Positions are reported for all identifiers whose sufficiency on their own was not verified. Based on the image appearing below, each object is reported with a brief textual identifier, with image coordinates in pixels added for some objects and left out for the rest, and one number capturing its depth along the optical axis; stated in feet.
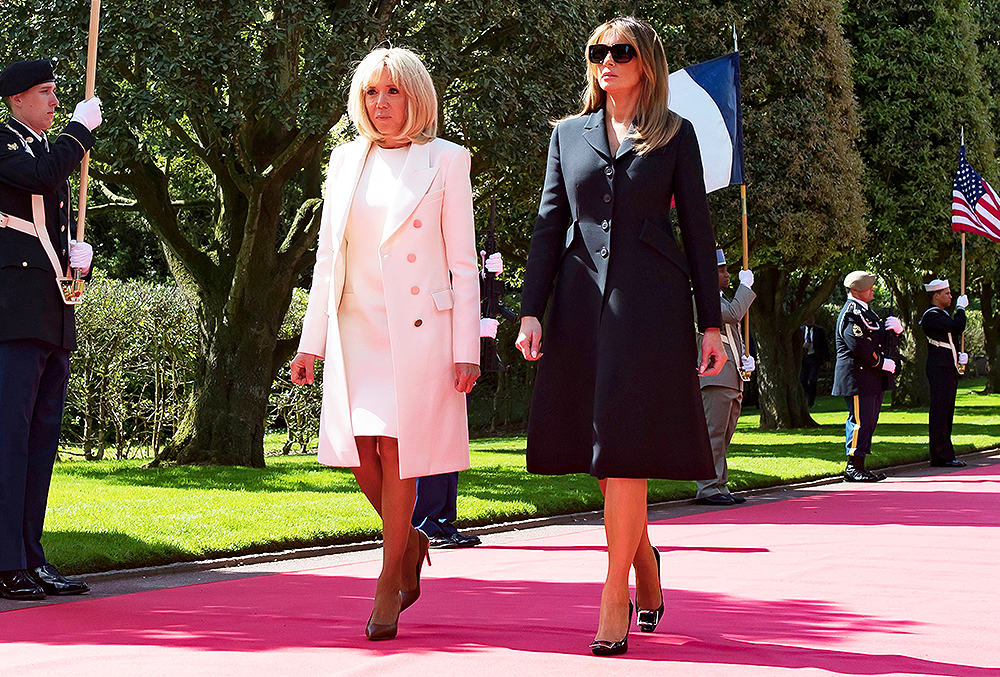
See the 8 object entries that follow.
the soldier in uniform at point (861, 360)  44.88
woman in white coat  15.83
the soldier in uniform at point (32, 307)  19.43
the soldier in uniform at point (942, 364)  51.21
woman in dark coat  14.98
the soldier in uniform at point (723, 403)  37.73
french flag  40.91
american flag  64.75
